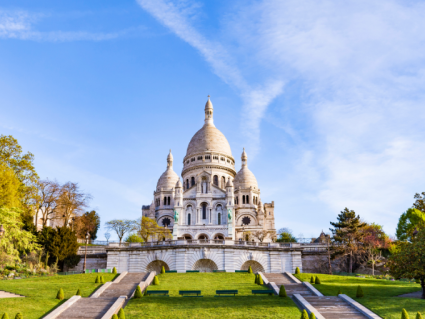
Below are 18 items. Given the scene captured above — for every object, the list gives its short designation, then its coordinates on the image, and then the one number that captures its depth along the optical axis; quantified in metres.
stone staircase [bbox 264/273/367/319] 27.23
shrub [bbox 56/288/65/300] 30.26
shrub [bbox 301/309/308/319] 23.80
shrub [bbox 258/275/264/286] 37.00
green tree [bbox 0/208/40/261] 40.05
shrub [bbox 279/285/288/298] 31.44
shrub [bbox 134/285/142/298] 30.92
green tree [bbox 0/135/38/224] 50.75
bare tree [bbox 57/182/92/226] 60.44
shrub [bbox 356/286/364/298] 31.69
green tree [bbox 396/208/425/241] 57.59
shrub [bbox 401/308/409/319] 24.28
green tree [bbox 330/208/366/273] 51.34
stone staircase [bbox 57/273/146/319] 26.56
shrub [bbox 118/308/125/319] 24.91
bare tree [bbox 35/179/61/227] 58.06
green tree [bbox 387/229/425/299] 32.19
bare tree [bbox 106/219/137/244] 61.09
